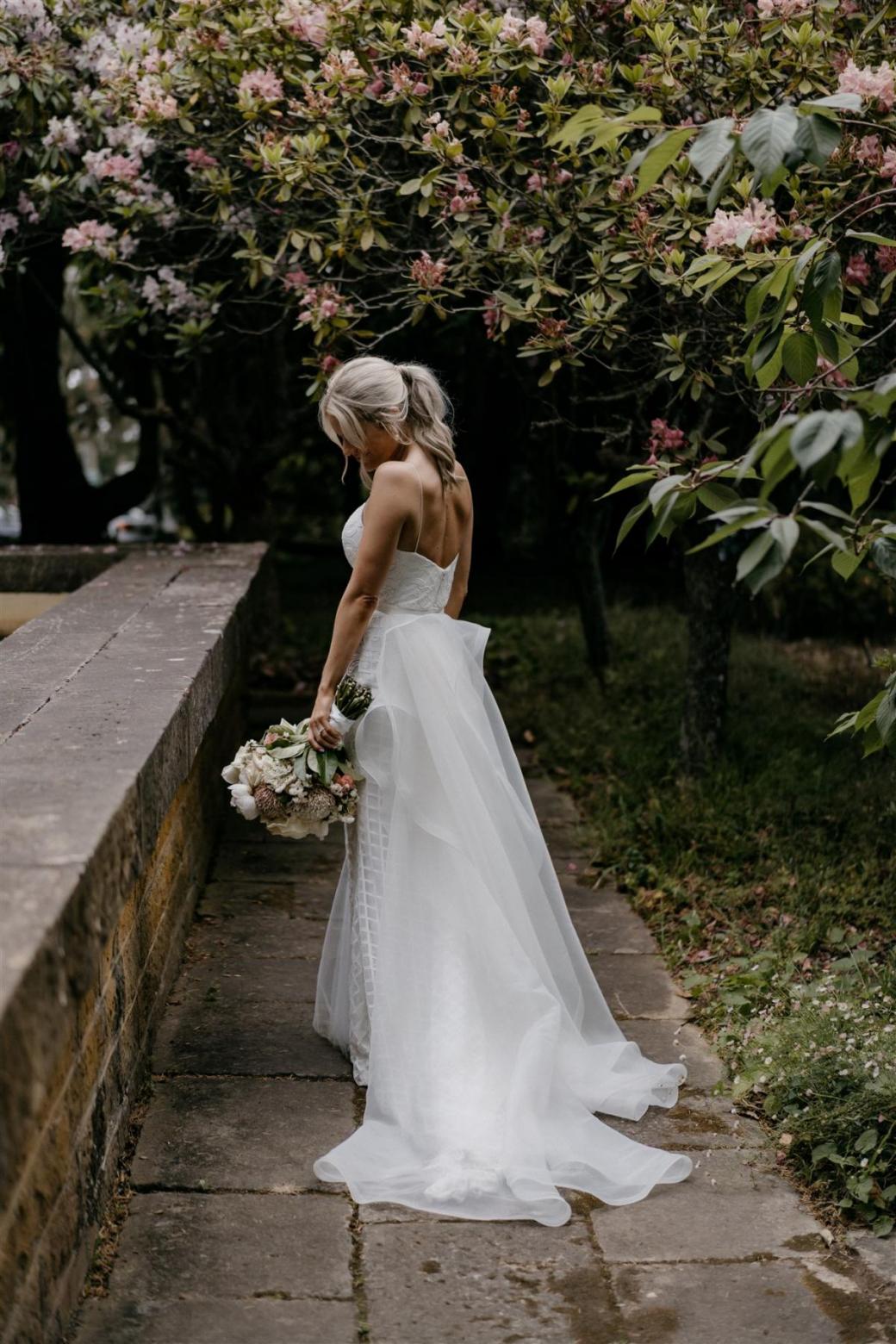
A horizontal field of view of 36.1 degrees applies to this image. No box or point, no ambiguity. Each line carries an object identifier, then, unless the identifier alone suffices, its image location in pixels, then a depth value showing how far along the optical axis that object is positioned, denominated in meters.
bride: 3.75
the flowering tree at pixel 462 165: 5.00
